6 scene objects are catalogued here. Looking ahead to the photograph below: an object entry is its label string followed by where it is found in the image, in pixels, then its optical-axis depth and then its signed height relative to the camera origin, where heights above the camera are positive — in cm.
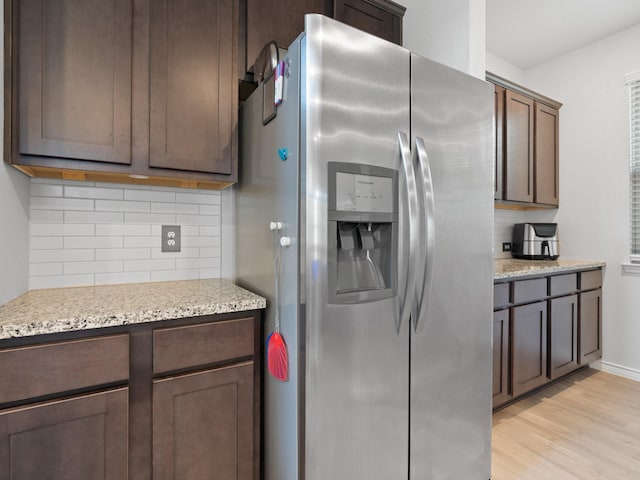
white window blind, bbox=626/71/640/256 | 276 +68
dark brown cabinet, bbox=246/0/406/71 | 162 +118
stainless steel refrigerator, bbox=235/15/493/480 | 108 -5
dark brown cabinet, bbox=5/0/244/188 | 120 +59
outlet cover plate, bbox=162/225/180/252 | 172 +1
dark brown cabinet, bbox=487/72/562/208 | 268 +79
